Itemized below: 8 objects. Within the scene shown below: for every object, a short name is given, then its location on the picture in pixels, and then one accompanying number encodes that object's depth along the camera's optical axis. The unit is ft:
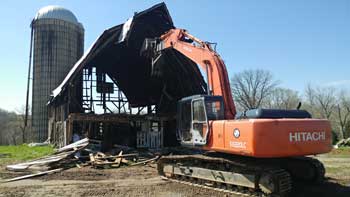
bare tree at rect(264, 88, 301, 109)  223.30
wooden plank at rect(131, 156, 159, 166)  49.13
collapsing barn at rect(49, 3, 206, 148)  66.13
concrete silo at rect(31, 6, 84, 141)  116.57
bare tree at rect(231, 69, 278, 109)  205.08
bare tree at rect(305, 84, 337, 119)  223.10
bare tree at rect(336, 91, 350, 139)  199.82
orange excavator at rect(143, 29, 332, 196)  27.07
